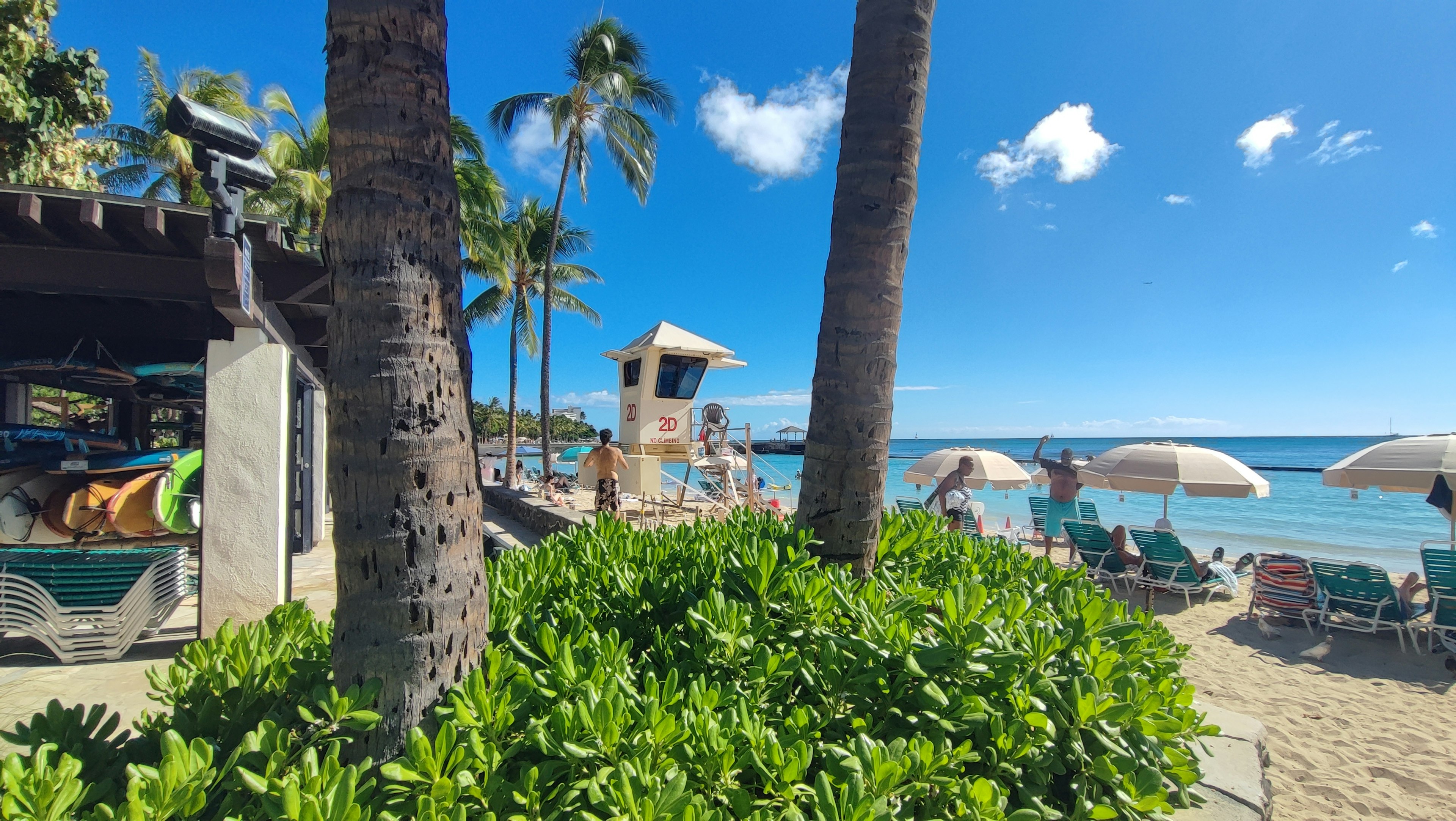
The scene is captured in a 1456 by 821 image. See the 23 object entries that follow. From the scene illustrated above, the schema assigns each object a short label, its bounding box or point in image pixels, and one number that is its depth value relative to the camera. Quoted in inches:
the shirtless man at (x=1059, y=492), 377.7
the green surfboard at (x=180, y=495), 252.7
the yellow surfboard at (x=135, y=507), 259.3
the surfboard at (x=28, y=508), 244.5
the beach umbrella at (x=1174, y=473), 343.6
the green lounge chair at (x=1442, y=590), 249.9
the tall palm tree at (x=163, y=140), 638.5
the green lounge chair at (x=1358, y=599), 268.5
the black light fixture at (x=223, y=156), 121.7
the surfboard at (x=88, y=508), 254.4
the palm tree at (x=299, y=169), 629.0
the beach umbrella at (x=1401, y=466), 277.4
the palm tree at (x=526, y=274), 895.1
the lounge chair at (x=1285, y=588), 291.7
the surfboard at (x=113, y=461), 257.0
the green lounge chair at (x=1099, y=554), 360.8
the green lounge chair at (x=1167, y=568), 337.1
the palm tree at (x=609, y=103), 682.2
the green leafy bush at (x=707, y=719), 55.5
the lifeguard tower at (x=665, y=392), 563.8
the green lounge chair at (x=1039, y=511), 563.5
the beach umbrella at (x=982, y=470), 471.8
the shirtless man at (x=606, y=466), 343.3
